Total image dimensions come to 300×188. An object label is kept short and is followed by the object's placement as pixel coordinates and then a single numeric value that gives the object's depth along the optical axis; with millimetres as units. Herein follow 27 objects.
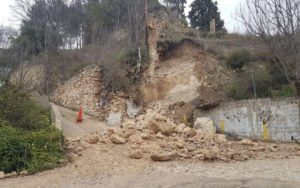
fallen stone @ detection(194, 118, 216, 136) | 20248
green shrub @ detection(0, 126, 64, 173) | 11523
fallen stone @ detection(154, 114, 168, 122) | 17109
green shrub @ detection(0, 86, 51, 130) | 14258
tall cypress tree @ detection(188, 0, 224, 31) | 38844
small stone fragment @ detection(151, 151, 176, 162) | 12508
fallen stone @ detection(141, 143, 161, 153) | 13367
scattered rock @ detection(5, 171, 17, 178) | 11114
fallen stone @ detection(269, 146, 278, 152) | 14725
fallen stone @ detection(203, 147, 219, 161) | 12617
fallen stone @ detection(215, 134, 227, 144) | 15502
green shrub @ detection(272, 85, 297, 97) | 21466
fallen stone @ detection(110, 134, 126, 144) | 14648
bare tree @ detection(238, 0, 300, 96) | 20047
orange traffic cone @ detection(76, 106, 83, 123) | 23088
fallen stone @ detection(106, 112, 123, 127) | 24209
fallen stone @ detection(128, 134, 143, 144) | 14611
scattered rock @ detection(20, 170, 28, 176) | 11320
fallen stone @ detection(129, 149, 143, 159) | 12864
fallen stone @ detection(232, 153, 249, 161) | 12853
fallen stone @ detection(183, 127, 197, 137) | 16234
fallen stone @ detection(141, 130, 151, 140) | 15070
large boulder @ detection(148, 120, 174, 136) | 16230
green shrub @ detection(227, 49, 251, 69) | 27281
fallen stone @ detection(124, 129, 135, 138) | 15514
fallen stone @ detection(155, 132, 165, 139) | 15382
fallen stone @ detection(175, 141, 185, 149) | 13973
